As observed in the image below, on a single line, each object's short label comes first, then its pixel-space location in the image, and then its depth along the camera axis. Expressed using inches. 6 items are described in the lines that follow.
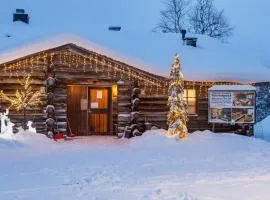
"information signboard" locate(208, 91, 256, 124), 861.2
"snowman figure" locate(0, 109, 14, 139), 714.9
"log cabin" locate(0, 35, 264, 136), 800.9
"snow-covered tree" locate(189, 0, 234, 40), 2219.5
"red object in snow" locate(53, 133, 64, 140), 792.9
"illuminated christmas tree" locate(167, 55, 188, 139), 737.0
